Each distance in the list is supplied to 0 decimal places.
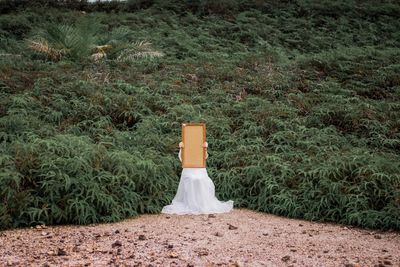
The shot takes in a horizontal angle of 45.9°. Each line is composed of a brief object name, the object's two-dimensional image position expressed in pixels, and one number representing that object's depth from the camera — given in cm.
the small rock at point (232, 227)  525
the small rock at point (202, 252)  432
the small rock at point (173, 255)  422
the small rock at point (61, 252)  427
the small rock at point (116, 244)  450
